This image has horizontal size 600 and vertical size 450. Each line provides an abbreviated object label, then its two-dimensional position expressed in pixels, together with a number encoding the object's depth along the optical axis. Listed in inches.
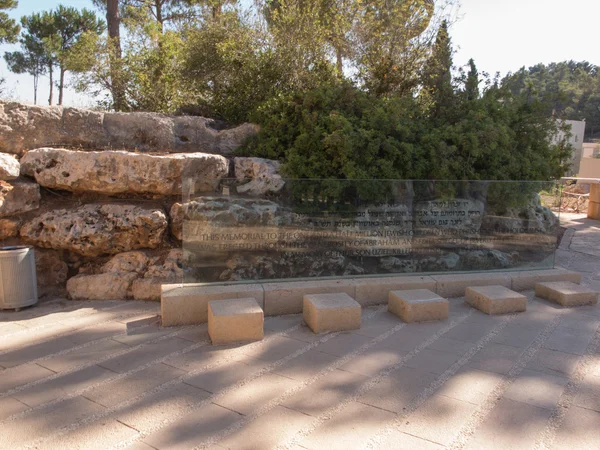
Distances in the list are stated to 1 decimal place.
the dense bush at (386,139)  252.2
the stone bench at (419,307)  171.2
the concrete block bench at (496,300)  181.5
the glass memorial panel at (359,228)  179.0
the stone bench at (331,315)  159.8
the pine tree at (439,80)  311.9
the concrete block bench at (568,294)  193.2
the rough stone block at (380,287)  191.0
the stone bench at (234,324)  148.5
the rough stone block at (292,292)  179.0
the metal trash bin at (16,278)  183.6
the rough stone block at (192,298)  166.4
